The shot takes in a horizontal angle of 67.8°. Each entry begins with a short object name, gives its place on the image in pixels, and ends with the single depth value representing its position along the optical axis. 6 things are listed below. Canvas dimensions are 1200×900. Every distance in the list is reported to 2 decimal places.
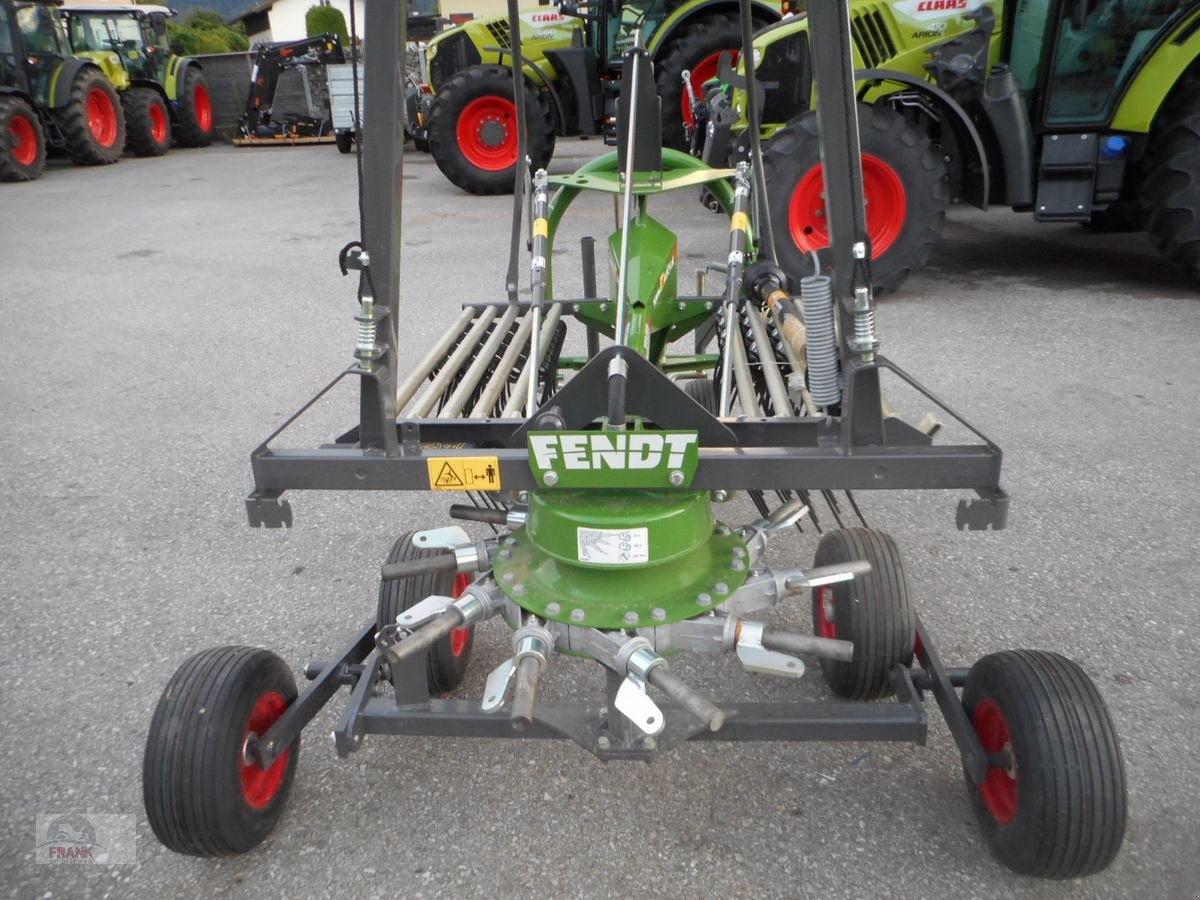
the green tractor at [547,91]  8.68
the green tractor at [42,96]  11.30
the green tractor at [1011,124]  4.93
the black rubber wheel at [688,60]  7.91
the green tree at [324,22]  21.83
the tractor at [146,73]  13.88
